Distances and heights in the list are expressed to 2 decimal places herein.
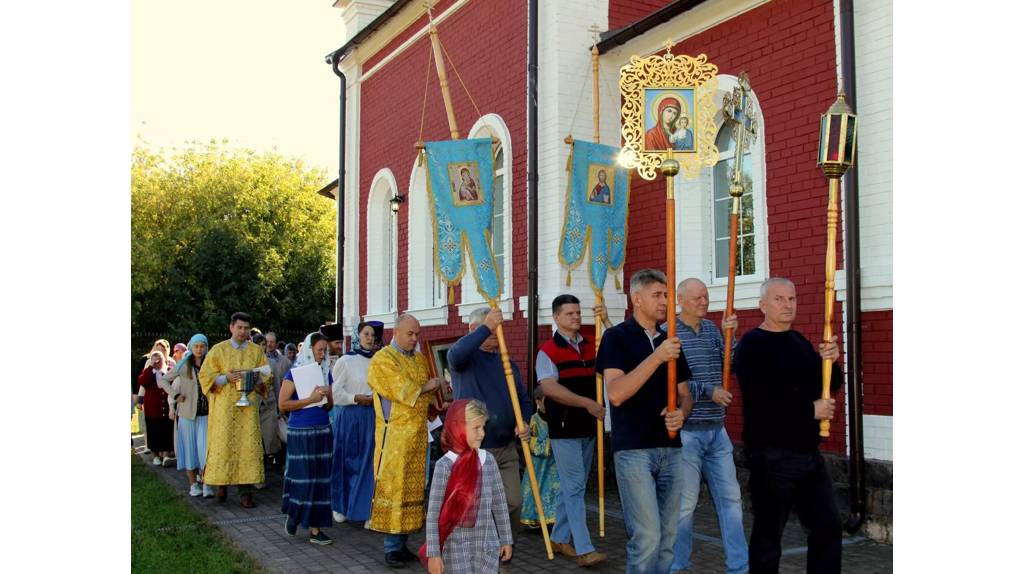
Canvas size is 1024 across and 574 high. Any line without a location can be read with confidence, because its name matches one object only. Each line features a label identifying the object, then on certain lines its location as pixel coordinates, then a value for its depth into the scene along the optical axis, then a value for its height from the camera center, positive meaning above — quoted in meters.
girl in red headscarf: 4.70 -0.98
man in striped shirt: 5.97 -0.85
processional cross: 6.92 +1.37
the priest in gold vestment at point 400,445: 6.80 -1.00
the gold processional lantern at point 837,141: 5.61 +0.94
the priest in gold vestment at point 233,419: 9.60 -1.13
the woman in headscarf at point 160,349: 13.76 -0.72
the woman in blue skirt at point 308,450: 7.82 -1.19
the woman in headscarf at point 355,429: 7.95 -1.04
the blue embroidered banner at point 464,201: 7.81 +0.83
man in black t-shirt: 5.05 -0.72
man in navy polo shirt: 5.00 -0.72
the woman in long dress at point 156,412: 13.38 -1.49
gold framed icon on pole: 6.25 +1.24
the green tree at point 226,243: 29.44 +2.01
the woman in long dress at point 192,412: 10.68 -1.19
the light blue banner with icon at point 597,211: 8.48 +0.83
